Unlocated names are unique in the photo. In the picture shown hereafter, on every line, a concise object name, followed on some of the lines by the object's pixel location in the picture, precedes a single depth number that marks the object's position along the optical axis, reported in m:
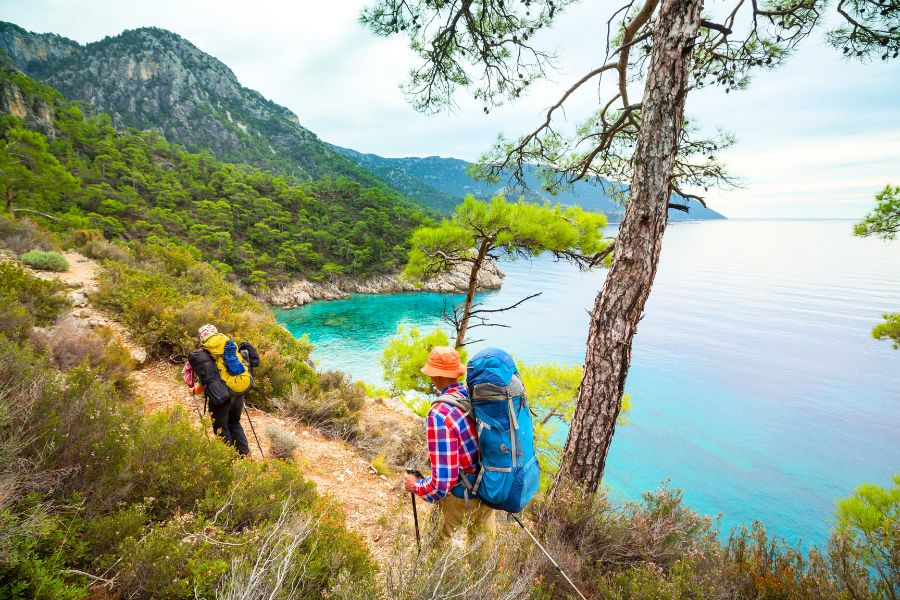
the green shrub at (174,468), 2.11
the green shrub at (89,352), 3.97
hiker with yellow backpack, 3.70
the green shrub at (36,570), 1.22
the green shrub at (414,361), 8.28
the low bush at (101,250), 10.27
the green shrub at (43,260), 7.80
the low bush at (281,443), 4.45
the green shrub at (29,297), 4.13
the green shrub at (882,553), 2.08
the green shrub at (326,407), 5.93
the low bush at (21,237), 8.84
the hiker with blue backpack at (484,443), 2.04
